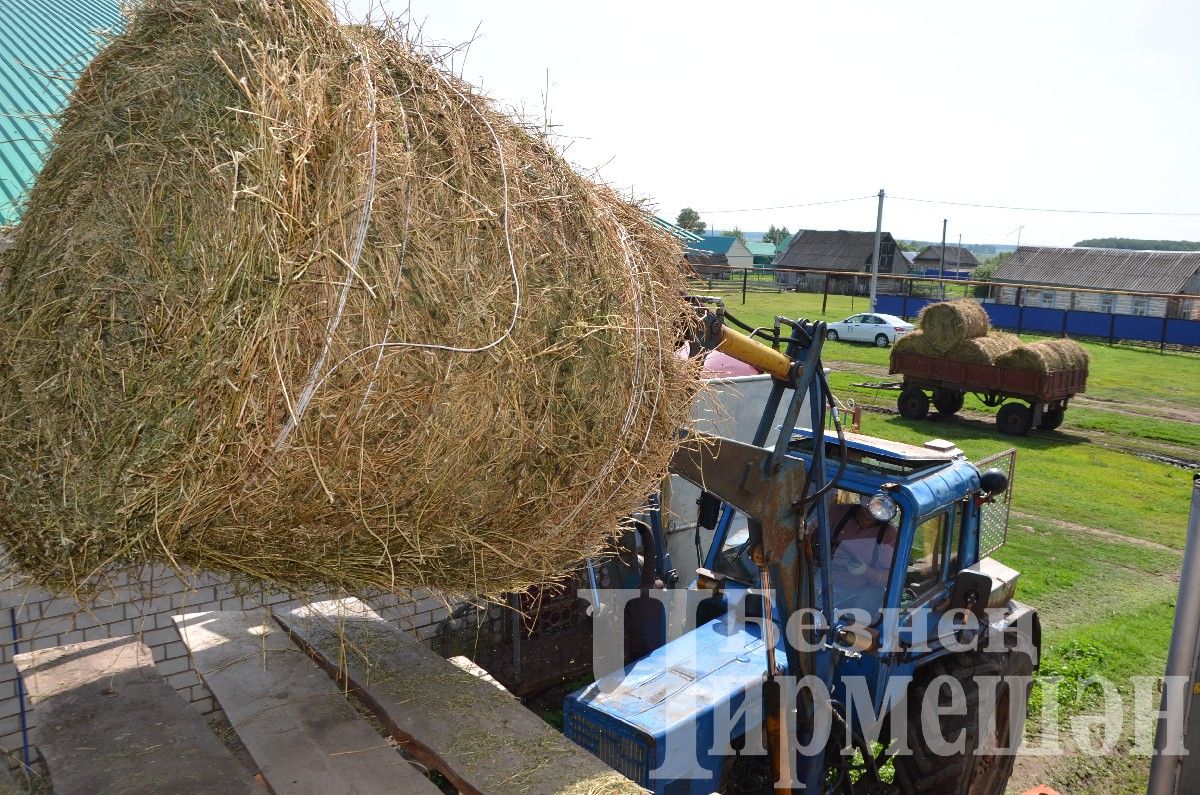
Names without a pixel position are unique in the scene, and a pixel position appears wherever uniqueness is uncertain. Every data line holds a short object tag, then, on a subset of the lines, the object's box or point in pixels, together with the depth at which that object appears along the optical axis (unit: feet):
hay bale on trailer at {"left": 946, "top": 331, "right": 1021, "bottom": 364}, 62.03
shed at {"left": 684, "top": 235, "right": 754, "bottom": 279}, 224.94
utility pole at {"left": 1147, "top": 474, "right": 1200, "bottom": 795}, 15.84
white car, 101.45
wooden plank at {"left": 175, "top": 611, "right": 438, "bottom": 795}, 10.24
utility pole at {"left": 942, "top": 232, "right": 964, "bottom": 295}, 254.80
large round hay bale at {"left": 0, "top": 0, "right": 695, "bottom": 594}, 7.76
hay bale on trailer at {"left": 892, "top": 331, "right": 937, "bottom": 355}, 64.95
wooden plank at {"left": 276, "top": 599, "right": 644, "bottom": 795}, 10.00
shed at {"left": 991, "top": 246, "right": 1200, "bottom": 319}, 142.20
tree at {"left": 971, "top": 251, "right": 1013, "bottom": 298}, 157.58
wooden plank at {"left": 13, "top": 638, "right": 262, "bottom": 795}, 10.09
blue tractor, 13.99
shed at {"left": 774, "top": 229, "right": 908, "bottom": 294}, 185.68
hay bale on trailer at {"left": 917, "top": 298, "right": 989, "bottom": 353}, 63.77
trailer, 59.65
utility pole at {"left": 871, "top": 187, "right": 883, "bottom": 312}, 115.65
